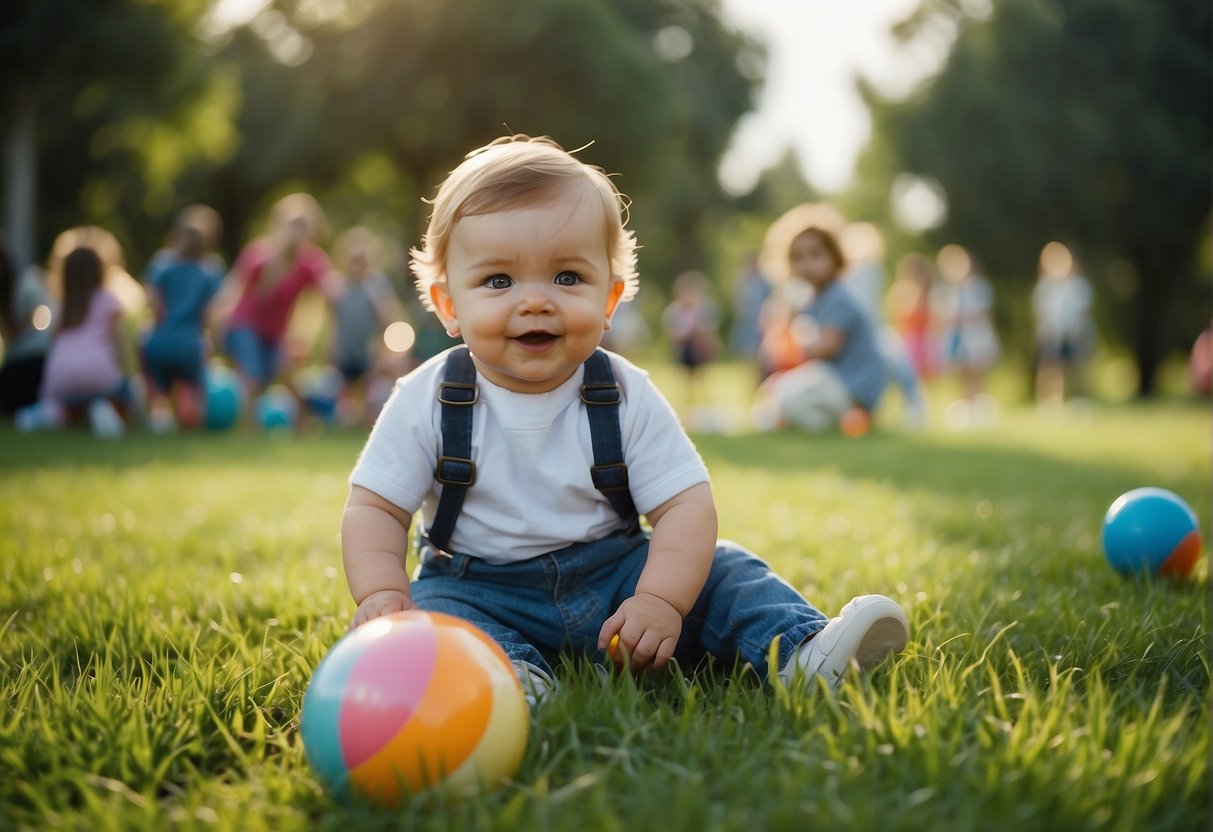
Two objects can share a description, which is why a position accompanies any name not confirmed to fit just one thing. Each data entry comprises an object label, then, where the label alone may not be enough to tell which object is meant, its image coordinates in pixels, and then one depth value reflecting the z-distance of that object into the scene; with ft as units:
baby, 7.24
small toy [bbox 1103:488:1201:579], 10.44
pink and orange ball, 5.33
